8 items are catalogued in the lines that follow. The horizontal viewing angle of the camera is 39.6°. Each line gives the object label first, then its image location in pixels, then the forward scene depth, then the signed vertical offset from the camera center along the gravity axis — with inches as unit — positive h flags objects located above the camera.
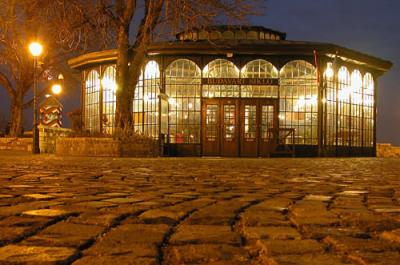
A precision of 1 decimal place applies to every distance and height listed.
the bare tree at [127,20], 623.8 +139.5
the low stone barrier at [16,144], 979.3 -8.7
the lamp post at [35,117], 762.8 +31.4
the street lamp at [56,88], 1020.5 +94.2
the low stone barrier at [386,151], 1190.9 -20.0
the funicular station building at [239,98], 928.3 +72.0
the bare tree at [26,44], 647.8 +158.3
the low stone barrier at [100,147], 665.6 -9.2
